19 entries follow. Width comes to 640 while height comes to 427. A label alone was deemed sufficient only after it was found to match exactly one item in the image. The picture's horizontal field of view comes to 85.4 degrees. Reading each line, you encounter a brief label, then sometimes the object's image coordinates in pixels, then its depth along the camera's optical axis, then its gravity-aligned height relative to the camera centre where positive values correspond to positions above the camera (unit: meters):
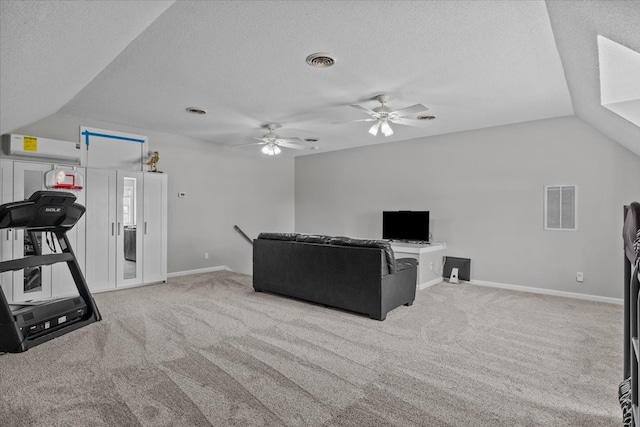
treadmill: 2.93 -0.80
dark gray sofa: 3.84 -0.73
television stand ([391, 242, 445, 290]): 5.43 -0.71
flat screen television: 6.17 -0.23
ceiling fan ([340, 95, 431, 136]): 4.09 +1.18
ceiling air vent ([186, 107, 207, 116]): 4.71 +1.41
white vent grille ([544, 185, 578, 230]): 4.95 +0.11
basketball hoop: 4.56 +0.41
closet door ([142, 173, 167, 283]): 5.49 -0.28
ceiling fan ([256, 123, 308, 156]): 5.63 +1.17
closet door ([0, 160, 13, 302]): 4.23 -0.30
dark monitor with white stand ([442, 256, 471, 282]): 5.88 -0.91
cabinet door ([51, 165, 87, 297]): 4.63 -0.73
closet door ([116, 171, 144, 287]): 5.21 -0.24
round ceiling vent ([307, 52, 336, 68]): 3.09 +1.40
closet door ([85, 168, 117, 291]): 4.93 -0.26
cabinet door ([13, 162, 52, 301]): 4.34 -0.46
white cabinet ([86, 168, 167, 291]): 4.98 -0.26
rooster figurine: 5.80 +0.84
